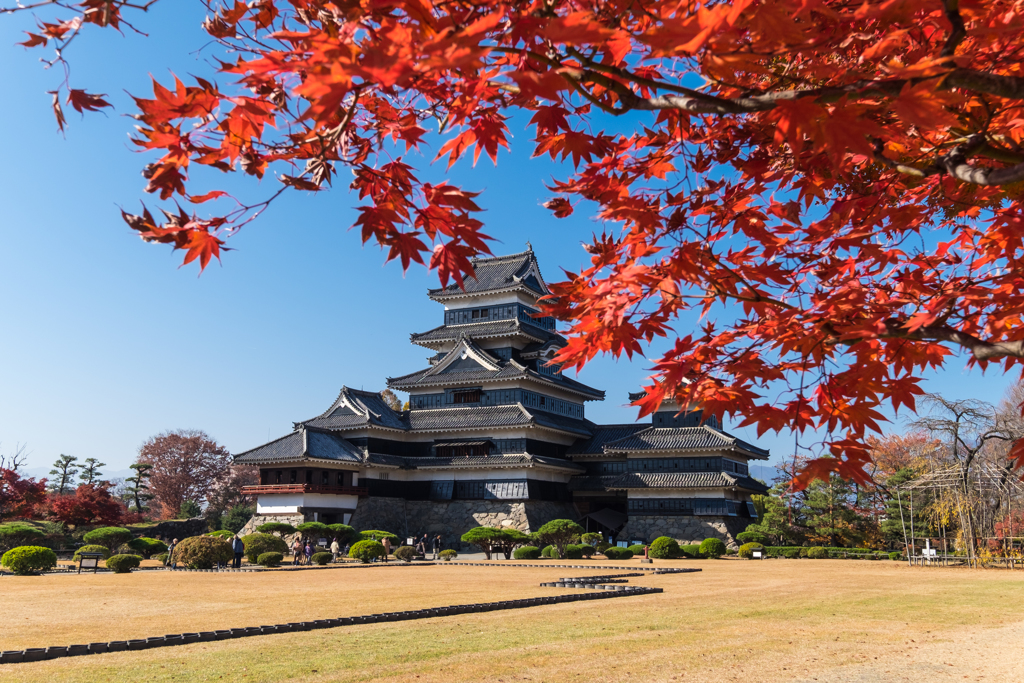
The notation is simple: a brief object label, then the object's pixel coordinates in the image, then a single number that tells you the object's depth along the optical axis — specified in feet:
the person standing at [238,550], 73.46
